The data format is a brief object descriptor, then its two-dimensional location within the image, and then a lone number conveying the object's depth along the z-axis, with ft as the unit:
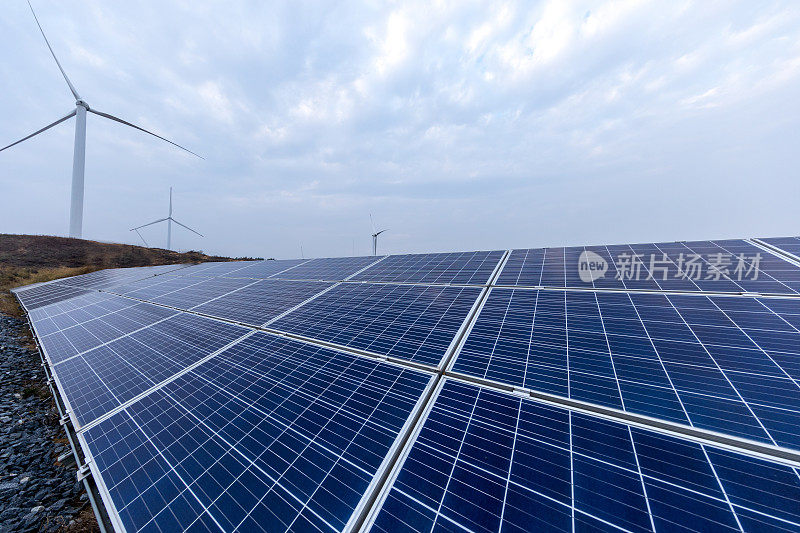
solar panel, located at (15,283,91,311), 55.52
